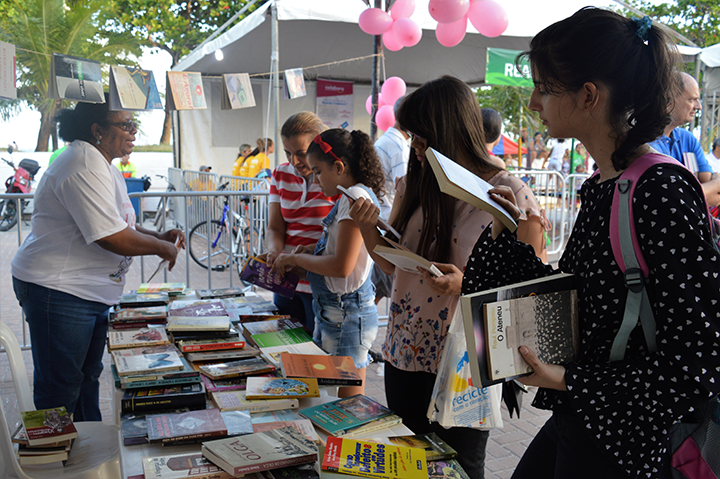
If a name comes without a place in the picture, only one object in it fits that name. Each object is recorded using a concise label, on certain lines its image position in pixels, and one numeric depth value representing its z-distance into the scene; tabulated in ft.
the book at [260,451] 3.99
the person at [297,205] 9.79
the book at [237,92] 16.28
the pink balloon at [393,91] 22.50
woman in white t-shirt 7.98
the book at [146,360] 5.91
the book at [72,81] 9.81
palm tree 49.55
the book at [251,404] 5.20
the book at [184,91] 13.96
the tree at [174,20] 56.70
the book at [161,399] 5.13
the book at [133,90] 10.21
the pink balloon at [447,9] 16.94
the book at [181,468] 3.96
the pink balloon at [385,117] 21.34
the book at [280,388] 5.33
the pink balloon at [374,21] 18.57
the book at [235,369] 5.96
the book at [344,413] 4.84
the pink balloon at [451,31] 19.70
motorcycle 38.06
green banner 23.48
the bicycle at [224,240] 22.94
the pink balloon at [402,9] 19.15
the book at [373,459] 3.91
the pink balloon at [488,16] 18.28
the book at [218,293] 9.67
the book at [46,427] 5.89
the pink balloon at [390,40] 19.72
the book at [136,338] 6.75
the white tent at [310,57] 21.15
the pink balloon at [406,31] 19.19
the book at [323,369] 5.76
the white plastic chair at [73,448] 5.86
